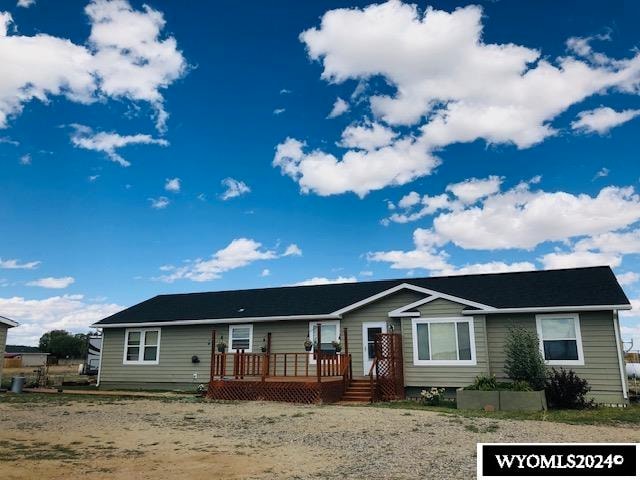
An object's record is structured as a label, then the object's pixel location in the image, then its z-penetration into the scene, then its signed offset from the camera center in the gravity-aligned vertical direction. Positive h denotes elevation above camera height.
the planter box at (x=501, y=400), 13.60 -1.07
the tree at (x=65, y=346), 74.44 +2.15
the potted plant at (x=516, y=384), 13.66 -0.70
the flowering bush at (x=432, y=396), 15.48 -1.10
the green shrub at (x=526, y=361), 14.80 -0.08
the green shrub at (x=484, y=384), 14.38 -0.69
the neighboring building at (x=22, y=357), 61.38 +0.57
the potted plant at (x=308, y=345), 16.91 +0.46
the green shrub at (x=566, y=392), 14.18 -0.90
